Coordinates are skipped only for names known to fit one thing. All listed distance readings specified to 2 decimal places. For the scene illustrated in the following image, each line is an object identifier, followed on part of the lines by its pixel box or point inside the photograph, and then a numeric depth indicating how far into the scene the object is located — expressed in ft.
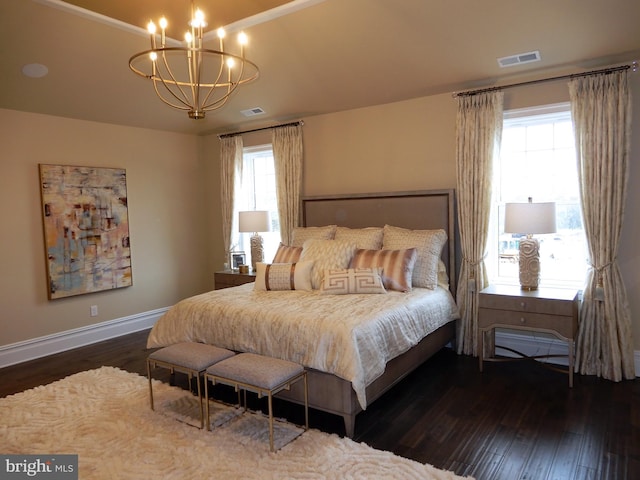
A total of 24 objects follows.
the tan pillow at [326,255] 13.23
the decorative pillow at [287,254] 14.34
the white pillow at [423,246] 13.14
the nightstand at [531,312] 11.23
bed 9.15
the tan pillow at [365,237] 14.11
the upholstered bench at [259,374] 8.56
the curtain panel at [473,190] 13.21
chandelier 13.66
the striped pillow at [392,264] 12.51
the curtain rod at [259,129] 17.34
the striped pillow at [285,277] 13.02
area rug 7.94
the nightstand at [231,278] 16.71
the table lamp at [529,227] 11.66
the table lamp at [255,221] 17.11
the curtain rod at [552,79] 11.29
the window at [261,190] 19.03
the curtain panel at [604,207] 11.37
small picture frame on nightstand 18.41
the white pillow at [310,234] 15.28
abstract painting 15.25
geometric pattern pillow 12.19
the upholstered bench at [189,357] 9.64
